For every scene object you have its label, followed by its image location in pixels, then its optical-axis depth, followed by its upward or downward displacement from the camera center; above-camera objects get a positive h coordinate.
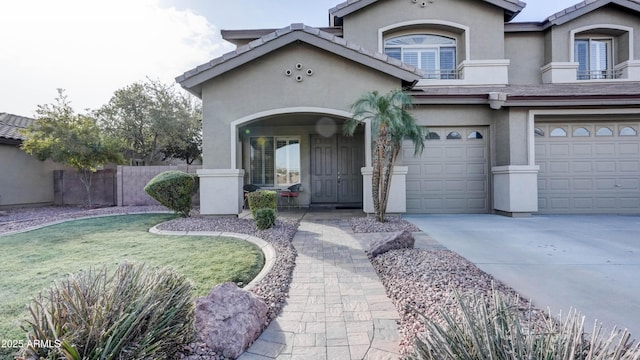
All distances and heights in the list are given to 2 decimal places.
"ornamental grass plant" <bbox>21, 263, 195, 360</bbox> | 1.93 -0.98
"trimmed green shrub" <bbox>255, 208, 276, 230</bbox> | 7.17 -0.95
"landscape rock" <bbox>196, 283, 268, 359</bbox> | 2.58 -1.30
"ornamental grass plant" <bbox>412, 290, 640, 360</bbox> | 1.67 -0.99
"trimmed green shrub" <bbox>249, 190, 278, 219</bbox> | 8.15 -0.58
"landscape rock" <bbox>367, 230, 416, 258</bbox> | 5.19 -1.19
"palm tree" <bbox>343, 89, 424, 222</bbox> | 7.61 +1.21
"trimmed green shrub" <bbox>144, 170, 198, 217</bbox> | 8.62 -0.29
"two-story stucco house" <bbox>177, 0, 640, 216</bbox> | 8.86 +2.27
